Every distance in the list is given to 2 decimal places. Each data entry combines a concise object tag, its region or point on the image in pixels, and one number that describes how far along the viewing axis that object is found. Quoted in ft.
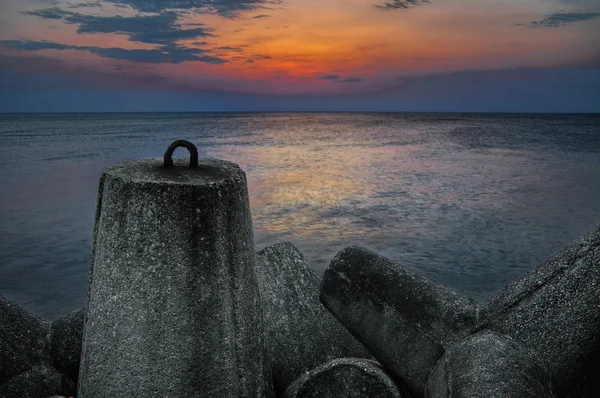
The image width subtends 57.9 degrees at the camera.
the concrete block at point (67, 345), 11.27
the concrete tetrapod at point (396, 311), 10.80
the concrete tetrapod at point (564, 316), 9.64
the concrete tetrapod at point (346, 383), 9.12
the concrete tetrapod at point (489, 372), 8.18
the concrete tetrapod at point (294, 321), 11.76
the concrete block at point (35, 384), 10.25
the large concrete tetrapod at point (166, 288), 7.94
